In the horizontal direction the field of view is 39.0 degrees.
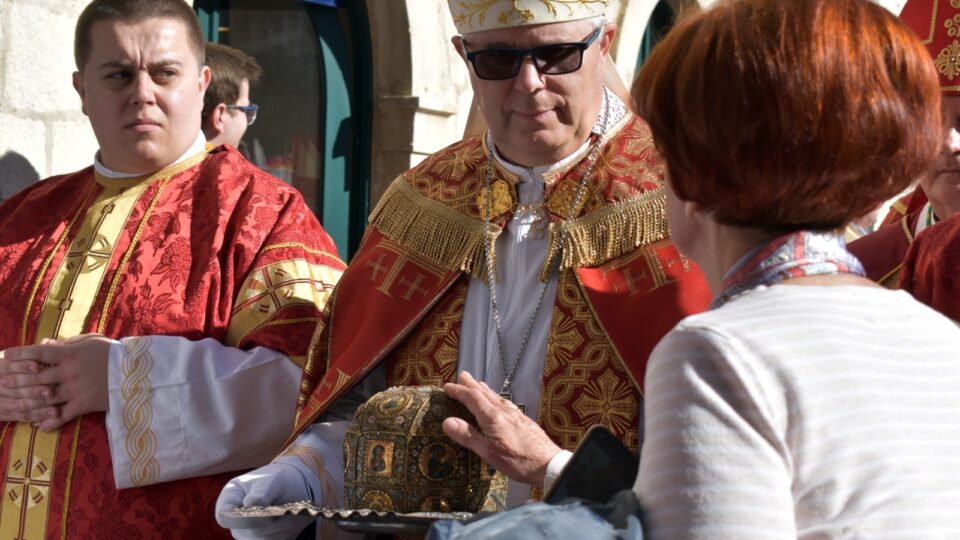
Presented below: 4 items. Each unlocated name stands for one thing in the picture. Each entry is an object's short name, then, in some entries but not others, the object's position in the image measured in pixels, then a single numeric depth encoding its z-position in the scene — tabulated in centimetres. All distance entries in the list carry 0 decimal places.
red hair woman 157
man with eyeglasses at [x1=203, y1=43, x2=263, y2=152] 480
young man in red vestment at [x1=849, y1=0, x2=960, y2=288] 291
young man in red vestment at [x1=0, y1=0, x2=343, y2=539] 339
